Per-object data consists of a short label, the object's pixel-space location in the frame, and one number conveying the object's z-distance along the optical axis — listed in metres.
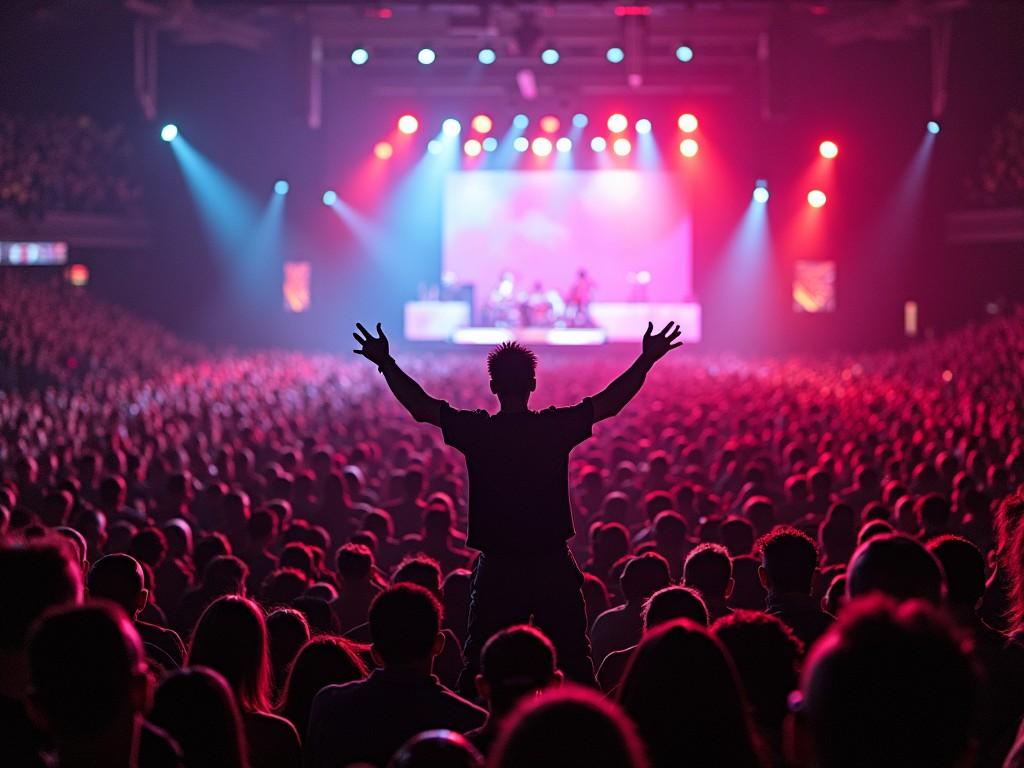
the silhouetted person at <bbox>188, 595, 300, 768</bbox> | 3.77
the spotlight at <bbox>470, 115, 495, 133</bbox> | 33.50
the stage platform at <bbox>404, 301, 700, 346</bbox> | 32.28
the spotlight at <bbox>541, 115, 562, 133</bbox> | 33.03
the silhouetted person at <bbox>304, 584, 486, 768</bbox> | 3.64
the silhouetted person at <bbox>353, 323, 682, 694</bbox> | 4.73
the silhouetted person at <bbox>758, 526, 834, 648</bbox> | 4.70
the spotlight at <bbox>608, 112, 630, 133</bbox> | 32.59
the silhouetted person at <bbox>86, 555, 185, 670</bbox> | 4.99
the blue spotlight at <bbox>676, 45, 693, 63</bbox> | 28.67
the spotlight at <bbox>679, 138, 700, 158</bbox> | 34.47
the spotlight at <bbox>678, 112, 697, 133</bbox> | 33.19
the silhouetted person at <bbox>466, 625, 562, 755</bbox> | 3.22
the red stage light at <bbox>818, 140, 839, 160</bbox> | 34.66
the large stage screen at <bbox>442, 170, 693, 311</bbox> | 34.72
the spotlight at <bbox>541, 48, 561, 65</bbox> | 28.17
